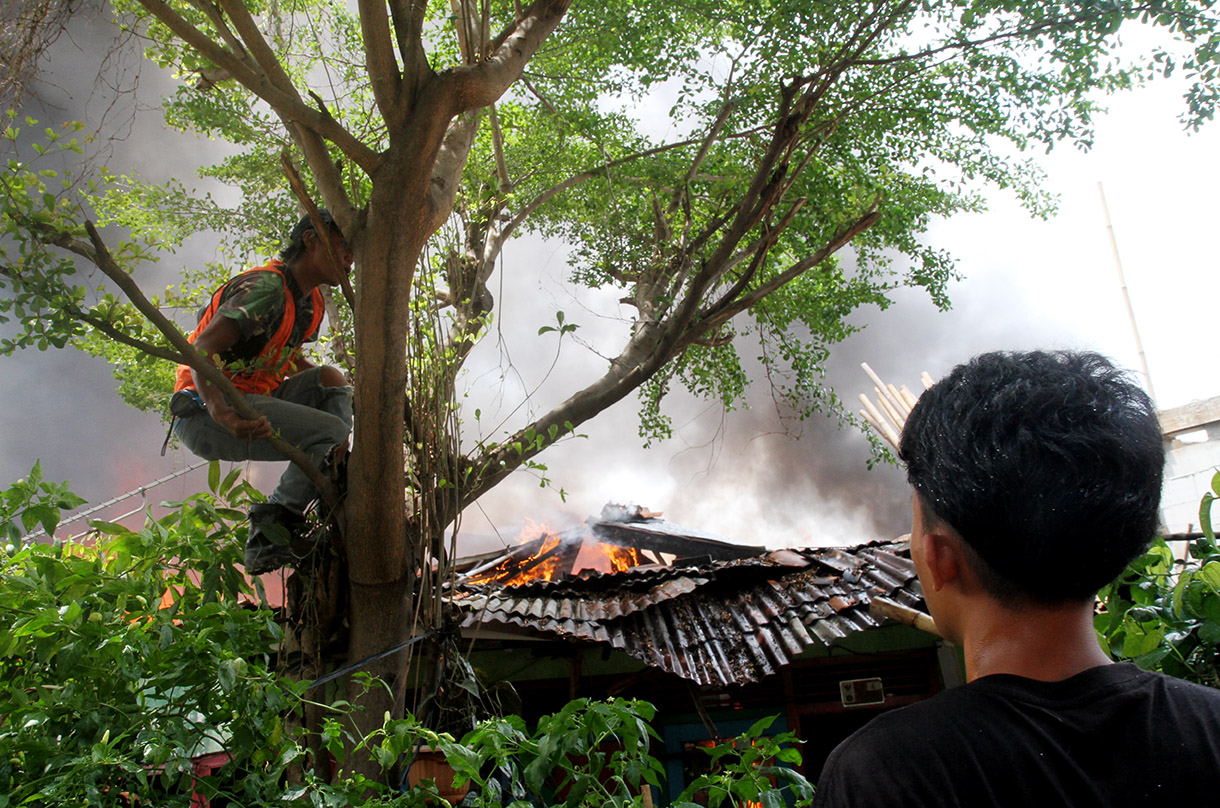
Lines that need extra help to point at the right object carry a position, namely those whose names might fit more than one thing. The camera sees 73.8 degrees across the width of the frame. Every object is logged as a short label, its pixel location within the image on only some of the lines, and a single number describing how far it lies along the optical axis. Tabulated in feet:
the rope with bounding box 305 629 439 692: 9.70
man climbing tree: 11.20
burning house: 16.53
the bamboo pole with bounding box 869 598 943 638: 6.98
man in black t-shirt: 3.06
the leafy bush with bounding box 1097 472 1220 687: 6.40
